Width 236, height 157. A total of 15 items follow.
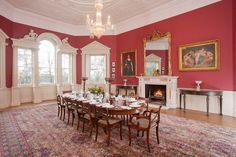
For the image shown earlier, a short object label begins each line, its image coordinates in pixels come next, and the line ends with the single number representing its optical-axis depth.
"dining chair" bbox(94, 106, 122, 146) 3.18
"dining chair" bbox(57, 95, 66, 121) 5.18
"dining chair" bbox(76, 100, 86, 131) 4.01
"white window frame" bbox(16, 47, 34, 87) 7.47
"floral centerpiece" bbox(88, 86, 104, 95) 4.74
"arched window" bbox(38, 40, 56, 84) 8.36
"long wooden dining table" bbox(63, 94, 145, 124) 3.21
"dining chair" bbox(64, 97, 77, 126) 4.44
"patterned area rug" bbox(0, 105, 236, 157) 2.82
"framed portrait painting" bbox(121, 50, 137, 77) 8.53
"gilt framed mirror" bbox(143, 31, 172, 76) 6.96
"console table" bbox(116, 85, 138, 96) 8.19
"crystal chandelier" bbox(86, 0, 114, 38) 4.37
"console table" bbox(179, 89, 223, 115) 5.28
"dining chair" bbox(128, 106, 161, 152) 2.99
